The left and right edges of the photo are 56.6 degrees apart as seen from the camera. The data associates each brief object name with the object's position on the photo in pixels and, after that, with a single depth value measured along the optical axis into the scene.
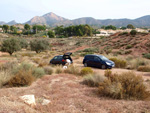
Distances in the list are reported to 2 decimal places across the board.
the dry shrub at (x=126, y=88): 5.75
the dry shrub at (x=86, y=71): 10.94
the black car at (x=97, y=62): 14.84
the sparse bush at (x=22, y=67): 9.25
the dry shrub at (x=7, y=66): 10.29
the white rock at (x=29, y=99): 4.84
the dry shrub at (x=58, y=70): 11.53
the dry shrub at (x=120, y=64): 16.21
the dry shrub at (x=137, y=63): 15.41
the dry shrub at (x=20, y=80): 7.63
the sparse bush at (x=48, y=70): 10.92
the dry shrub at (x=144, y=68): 13.63
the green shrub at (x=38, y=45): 37.28
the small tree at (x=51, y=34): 99.62
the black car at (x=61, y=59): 15.56
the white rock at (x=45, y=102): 5.16
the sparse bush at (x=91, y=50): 36.68
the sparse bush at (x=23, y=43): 49.85
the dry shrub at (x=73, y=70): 11.33
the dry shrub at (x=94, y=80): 7.98
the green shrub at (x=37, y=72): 9.34
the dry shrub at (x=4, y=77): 7.78
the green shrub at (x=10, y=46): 31.65
